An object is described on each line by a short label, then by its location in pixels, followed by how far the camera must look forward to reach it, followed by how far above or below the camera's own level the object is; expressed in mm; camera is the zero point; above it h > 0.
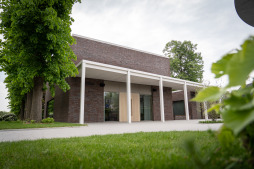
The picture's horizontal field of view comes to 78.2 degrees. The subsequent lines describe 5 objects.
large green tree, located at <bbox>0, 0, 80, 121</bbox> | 8711 +3944
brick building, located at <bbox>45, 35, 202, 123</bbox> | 12375 +2082
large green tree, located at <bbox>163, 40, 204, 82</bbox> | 31172 +9608
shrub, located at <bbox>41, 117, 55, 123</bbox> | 9891 -705
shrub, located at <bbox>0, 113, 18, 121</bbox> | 16284 -838
